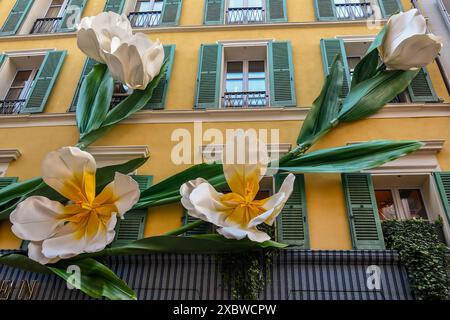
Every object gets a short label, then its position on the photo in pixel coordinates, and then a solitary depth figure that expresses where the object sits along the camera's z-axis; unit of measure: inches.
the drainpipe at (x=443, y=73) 236.7
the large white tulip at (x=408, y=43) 213.2
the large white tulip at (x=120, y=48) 219.5
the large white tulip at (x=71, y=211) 164.7
